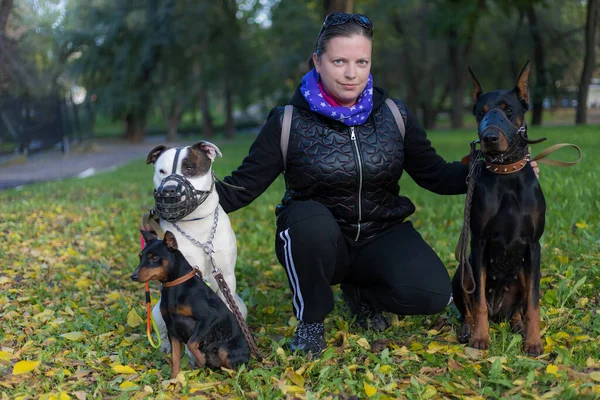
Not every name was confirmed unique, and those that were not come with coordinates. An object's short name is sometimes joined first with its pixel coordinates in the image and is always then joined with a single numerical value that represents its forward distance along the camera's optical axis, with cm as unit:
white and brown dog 296
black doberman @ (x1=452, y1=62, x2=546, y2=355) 290
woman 336
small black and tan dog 289
